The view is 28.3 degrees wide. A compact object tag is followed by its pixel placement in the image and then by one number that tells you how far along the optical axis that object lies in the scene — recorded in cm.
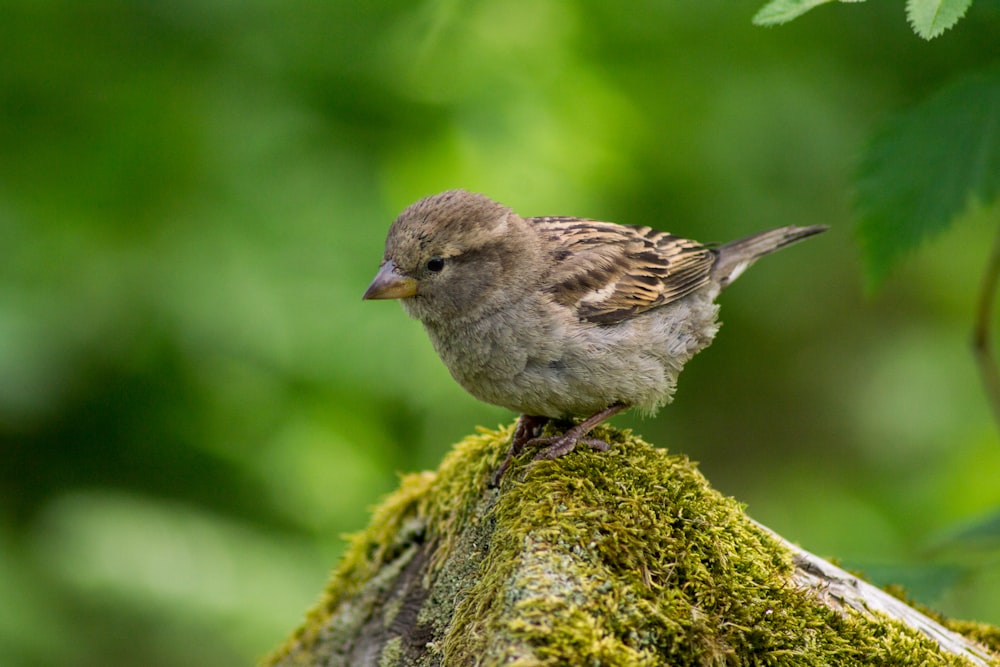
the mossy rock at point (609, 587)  512
